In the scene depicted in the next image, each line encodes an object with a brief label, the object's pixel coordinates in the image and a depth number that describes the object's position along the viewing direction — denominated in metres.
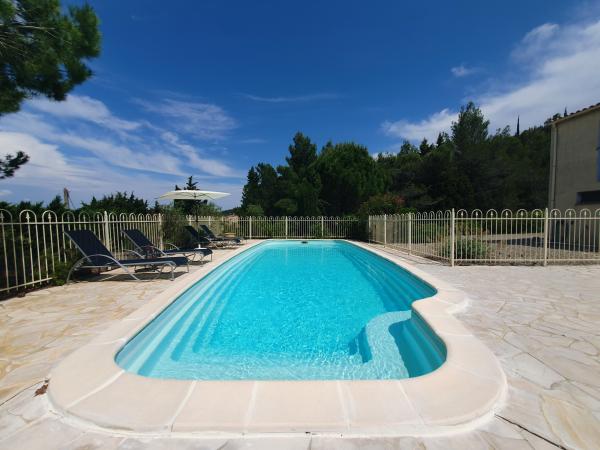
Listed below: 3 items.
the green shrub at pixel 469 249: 7.82
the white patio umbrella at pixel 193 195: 10.01
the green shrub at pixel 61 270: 5.17
